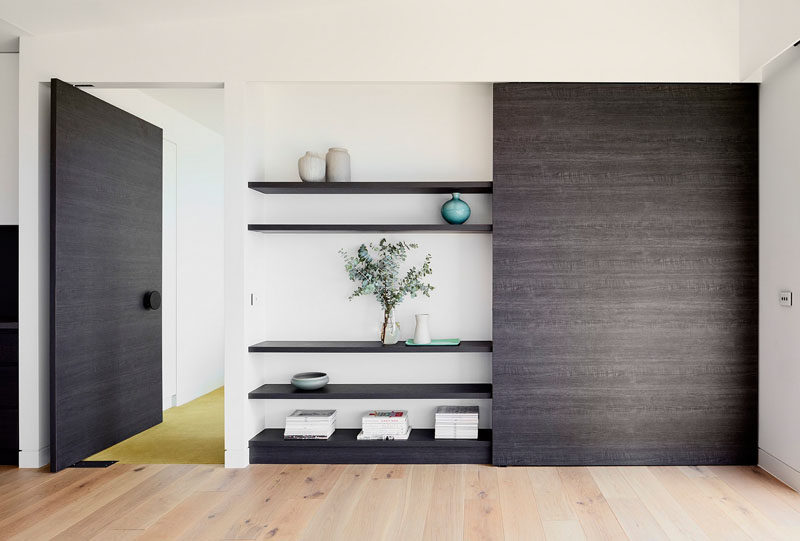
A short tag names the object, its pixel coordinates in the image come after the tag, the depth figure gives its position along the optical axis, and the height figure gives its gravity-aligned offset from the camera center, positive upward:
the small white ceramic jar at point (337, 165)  3.58 +0.64
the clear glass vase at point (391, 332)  3.61 -0.35
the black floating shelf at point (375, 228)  3.47 +0.26
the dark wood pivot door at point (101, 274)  3.35 +0.00
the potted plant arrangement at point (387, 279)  3.60 -0.03
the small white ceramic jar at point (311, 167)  3.56 +0.62
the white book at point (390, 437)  3.53 -0.95
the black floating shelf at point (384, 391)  3.50 -0.69
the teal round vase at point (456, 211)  3.54 +0.36
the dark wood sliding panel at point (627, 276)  3.43 -0.01
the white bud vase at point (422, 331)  3.57 -0.34
